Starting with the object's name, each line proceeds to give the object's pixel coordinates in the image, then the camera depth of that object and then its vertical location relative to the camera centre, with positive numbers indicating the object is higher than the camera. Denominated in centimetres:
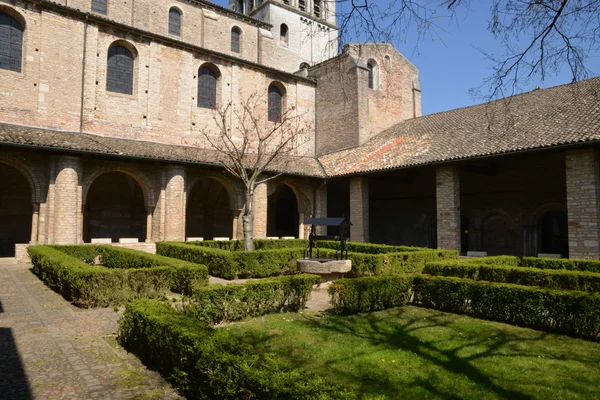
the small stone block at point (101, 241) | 1681 -79
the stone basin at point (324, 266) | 1070 -115
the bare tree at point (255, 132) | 2104 +518
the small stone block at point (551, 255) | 1475 -113
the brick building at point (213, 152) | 1539 +348
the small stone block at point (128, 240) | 1756 -79
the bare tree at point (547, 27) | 410 +214
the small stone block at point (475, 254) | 1647 -121
